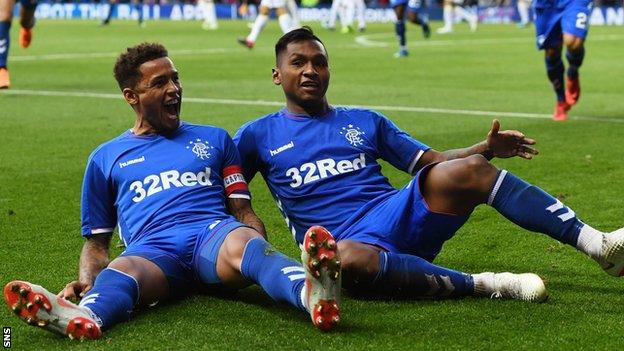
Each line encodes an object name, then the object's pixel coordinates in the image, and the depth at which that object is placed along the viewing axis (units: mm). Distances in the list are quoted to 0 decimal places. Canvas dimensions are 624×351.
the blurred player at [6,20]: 14820
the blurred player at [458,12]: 34625
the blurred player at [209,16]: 37875
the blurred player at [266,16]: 23875
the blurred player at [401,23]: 23344
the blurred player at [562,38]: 12820
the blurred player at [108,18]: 40044
